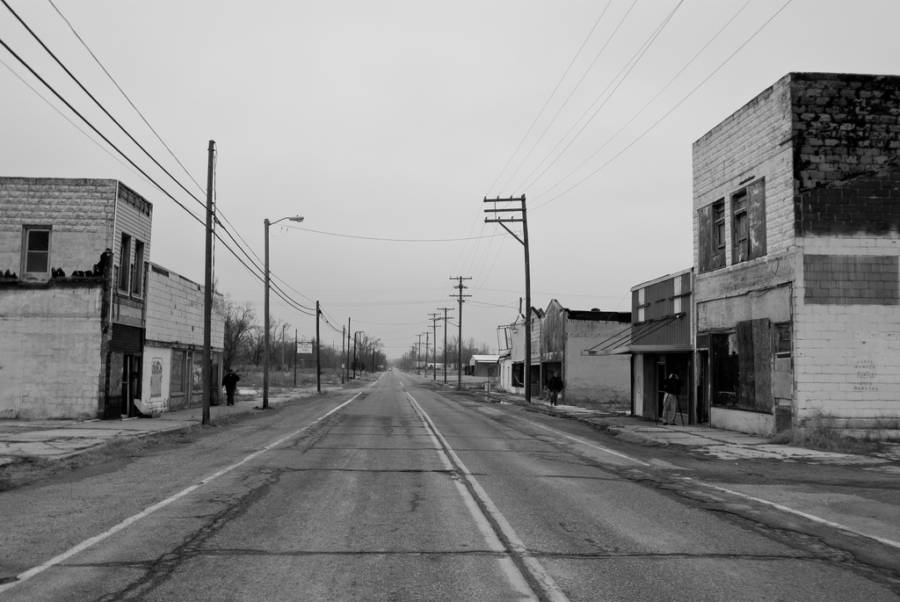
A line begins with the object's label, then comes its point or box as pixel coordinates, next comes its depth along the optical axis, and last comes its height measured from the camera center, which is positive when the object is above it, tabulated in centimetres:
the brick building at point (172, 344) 2723 +69
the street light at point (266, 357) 3402 +25
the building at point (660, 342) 2538 +88
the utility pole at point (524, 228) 4131 +758
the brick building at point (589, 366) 4378 +1
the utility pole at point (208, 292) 2350 +221
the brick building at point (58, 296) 2288 +195
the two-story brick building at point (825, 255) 1845 +285
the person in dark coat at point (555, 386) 3792 -104
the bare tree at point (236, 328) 8091 +412
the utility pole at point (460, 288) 7719 +781
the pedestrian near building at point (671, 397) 2398 -97
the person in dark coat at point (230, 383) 3578 -102
